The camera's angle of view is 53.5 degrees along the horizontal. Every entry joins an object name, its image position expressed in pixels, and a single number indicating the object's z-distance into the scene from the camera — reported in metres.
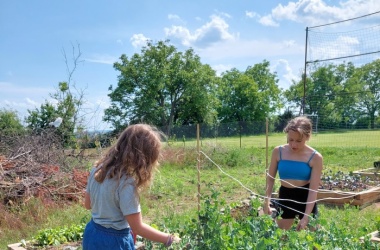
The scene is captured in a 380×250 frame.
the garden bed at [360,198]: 6.24
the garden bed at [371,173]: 8.19
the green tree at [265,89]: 52.72
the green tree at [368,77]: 48.81
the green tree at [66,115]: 9.02
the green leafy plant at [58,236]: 4.01
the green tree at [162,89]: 39.84
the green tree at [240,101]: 51.56
